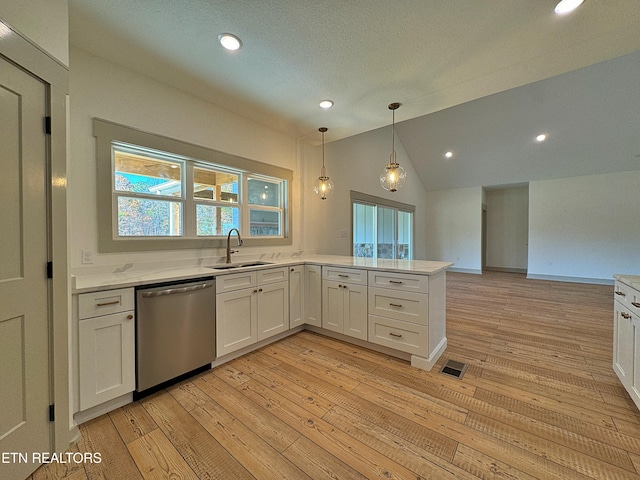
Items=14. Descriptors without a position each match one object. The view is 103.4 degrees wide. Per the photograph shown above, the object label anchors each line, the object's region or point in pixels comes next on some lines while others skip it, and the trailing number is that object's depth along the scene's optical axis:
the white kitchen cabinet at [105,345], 1.64
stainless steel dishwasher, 1.88
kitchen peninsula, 1.70
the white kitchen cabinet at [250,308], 2.37
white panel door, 1.24
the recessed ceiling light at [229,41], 1.87
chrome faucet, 2.89
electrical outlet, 2.04
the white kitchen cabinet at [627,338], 1.69
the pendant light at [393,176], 2.76
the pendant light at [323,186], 3.40
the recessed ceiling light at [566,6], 1.57
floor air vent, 2.24
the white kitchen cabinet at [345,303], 2.73
